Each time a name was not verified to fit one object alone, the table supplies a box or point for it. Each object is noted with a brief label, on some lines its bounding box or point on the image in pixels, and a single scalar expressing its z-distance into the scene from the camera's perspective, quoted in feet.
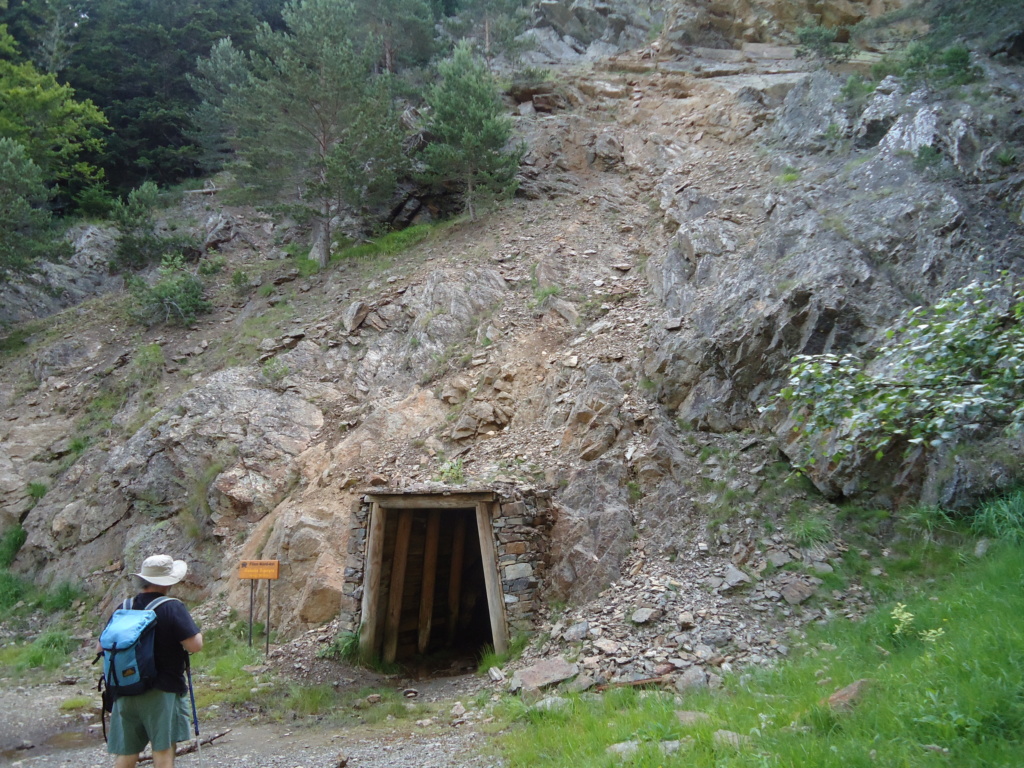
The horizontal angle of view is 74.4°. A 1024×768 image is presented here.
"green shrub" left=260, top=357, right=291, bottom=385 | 47.85
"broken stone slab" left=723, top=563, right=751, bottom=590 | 25.75
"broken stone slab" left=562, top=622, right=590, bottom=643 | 25.61
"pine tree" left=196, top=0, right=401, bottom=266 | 61.36
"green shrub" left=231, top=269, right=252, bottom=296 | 62.90
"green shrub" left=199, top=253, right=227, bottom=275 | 66.13
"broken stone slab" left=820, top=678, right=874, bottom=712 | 15.35
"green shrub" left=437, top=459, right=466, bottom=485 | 33.99
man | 14.85
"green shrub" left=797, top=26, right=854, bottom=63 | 57.93
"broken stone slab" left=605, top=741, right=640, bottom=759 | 15.78
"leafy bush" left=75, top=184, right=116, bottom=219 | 79.56
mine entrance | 29.89
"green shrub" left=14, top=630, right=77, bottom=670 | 34.20
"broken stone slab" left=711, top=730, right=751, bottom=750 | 14.85
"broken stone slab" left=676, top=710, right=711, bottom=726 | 16.83
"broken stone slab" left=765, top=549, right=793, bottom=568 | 25.96
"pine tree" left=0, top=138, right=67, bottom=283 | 59.11
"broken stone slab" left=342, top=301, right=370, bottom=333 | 50.88
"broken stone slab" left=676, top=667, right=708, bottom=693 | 20.73
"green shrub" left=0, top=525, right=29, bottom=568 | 45.03
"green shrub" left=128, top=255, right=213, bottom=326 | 59.31
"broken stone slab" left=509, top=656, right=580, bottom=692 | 23.44
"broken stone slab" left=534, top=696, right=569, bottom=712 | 20.71
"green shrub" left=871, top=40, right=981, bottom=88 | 41.52
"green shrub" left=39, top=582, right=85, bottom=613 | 40.50
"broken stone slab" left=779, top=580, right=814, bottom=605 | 24.40
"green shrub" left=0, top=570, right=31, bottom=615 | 41.63
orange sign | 30.22
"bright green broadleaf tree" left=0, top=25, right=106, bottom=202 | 74.84
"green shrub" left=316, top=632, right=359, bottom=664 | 29.89
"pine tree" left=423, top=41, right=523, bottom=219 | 59.57
